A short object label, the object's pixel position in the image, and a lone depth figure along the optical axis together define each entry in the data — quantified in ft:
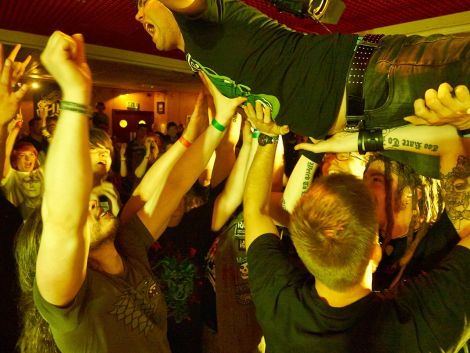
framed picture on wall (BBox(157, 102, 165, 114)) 43.45
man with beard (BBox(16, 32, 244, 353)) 2.92
